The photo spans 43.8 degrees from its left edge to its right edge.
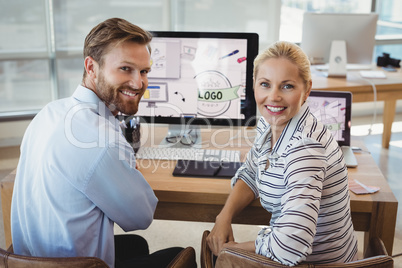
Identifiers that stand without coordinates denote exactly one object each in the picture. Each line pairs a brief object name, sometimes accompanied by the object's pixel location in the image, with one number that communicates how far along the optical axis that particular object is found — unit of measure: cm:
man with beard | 138
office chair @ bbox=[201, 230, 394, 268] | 115
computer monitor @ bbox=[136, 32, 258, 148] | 220
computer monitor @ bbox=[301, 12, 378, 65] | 348
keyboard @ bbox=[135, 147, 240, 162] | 208
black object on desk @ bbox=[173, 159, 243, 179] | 192
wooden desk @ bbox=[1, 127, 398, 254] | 174
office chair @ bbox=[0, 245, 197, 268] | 117
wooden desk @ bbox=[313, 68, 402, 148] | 331
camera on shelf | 396
